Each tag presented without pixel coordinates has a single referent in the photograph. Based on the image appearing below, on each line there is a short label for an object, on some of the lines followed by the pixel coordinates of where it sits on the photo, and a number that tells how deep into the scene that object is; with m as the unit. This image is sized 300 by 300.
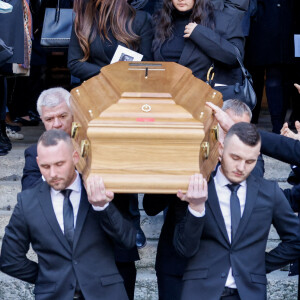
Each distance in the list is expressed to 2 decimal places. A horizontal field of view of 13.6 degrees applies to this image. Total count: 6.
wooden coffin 5.31
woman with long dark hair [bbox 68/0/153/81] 7.76
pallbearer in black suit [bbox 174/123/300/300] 6.05
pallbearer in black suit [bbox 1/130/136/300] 6.00
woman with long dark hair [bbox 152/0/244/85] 7.68
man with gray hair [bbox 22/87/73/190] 6.95
